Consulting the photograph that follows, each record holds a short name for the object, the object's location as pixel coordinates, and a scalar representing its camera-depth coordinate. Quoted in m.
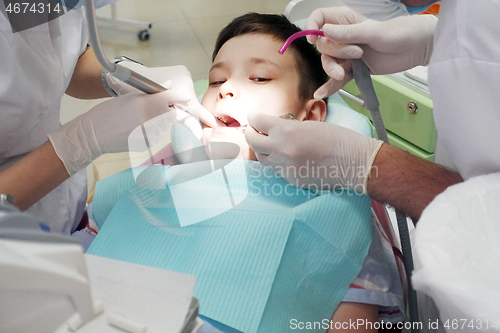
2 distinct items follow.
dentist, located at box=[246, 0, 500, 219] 0.64
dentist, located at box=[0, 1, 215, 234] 0.90
